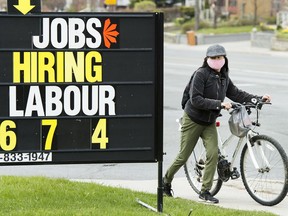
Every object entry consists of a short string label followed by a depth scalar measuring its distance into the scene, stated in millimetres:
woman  17312
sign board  15141
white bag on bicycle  17750
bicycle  17359
